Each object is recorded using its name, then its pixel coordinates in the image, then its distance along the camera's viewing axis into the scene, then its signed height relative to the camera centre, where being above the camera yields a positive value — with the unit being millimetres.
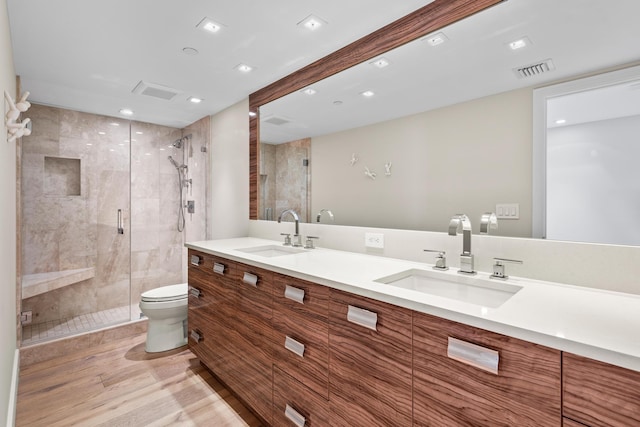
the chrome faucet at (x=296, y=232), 2316 -151
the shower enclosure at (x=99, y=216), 3062 -37
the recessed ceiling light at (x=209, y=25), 1735 +1072
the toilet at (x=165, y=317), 2557 -892
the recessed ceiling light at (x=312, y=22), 1706 +1065
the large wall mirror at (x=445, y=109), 1237 +551
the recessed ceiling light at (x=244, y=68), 2298 +1084
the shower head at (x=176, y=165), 3907 +598
